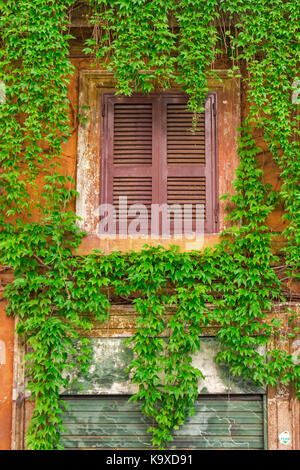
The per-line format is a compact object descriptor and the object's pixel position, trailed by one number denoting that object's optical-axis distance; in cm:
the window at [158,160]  596
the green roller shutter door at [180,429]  565
